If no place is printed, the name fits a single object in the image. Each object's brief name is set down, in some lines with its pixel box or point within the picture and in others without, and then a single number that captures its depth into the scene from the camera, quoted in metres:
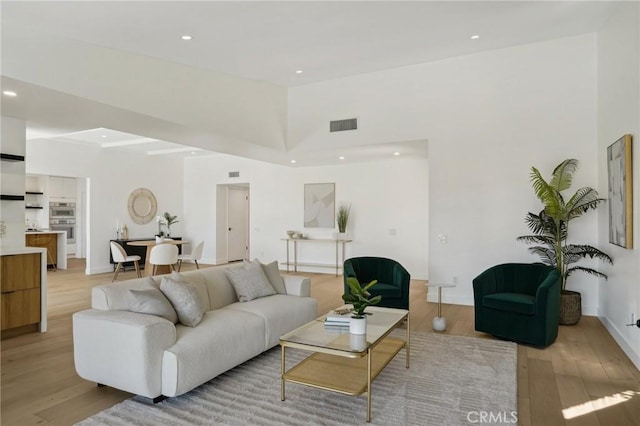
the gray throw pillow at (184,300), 3.02
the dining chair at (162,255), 6.84
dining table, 7.63
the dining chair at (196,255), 7.98
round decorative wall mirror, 9.11
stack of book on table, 2.90
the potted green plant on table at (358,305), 2.75
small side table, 4.26
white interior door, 10.37
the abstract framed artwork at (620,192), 3.46
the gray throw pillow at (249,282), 3.87
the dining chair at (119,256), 7.21
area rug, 2.41
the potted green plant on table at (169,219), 9.12
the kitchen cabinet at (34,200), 9.86
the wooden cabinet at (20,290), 4.00
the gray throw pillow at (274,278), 4.24
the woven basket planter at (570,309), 4.47
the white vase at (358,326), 2.75
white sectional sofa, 2.53
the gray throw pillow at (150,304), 2.85
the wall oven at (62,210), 10.27
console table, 8.16
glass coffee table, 2.48
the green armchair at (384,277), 4.51
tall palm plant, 4.53
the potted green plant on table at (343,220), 8.03
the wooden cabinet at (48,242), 8.82
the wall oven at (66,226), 10.34
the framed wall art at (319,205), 8.38
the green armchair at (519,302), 3.69
